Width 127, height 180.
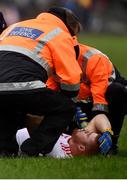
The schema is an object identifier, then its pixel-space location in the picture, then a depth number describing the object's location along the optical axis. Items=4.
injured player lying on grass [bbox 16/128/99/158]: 18.39
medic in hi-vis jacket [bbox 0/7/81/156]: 18.03
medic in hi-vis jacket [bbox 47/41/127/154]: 19.34
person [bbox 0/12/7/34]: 20.97
